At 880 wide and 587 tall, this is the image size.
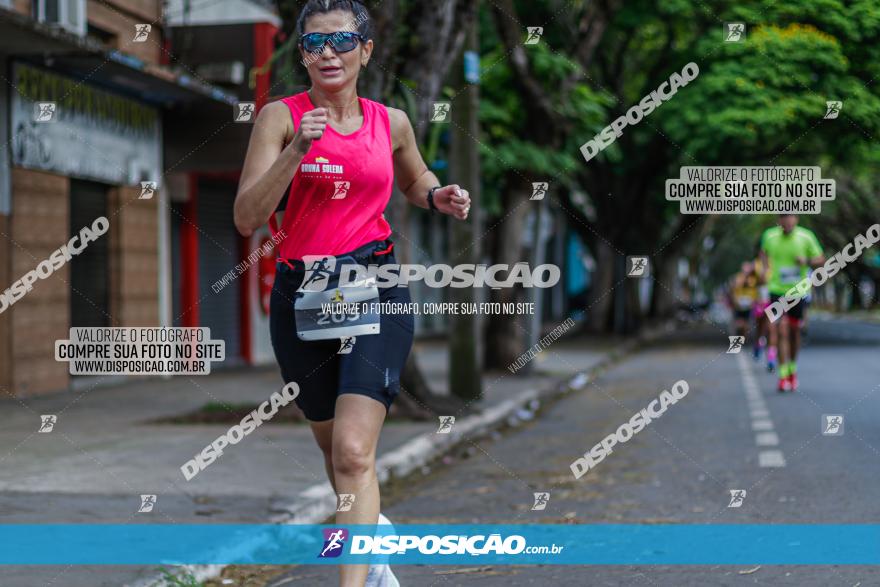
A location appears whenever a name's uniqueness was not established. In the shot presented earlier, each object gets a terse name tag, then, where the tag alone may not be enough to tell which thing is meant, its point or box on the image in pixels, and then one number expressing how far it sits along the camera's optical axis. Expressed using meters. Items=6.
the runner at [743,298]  20.56
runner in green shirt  12.62
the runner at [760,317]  15.23
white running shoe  4.15
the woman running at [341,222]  4.04
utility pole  13.02
